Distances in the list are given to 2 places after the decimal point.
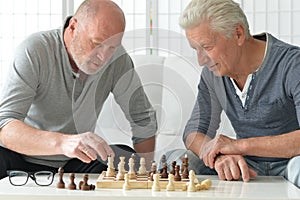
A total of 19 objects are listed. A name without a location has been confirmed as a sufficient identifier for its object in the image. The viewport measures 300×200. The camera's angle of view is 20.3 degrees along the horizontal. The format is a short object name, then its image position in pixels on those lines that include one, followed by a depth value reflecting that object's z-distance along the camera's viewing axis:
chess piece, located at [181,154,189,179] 2.30
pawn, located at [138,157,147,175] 2.35
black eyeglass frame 2.24
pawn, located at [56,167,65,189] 2.18
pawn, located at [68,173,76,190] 2.16
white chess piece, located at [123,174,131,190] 2.17
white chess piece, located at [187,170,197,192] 2.15
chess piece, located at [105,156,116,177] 2.32
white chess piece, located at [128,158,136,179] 2.27
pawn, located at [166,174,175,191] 2.16
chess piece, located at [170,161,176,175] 2.31
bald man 2.53
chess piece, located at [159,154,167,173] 2.34
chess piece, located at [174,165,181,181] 2.24
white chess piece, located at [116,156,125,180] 2.26
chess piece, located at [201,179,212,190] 2.18
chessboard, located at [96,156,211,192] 2.17
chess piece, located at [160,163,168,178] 2.29
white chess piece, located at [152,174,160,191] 2.15
